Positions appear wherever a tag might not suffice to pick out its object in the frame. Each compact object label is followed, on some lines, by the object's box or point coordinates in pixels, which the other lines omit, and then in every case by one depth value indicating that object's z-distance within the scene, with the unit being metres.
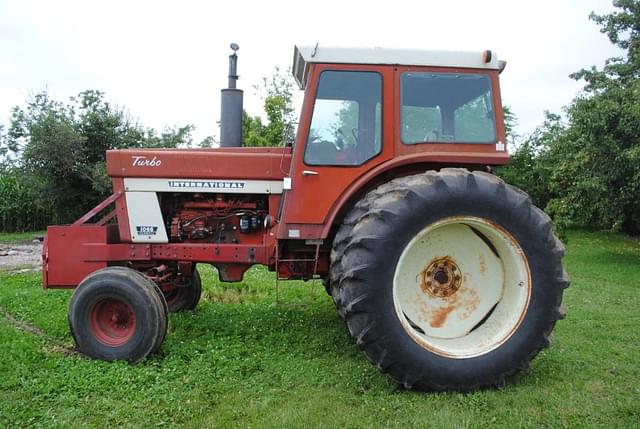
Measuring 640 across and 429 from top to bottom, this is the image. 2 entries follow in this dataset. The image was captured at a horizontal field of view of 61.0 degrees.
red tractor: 3.81
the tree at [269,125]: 13.31
